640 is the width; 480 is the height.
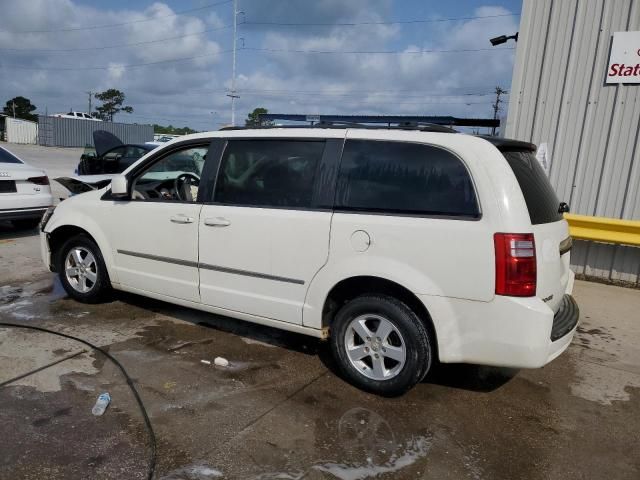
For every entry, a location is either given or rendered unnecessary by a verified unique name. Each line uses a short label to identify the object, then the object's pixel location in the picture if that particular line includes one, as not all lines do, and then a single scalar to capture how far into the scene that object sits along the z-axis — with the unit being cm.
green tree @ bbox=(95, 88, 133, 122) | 8162
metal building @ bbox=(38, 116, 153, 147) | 4831
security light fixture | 843
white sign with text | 626
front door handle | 417
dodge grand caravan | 304
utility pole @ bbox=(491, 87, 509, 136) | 5676
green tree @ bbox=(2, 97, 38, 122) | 7275
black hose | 271
